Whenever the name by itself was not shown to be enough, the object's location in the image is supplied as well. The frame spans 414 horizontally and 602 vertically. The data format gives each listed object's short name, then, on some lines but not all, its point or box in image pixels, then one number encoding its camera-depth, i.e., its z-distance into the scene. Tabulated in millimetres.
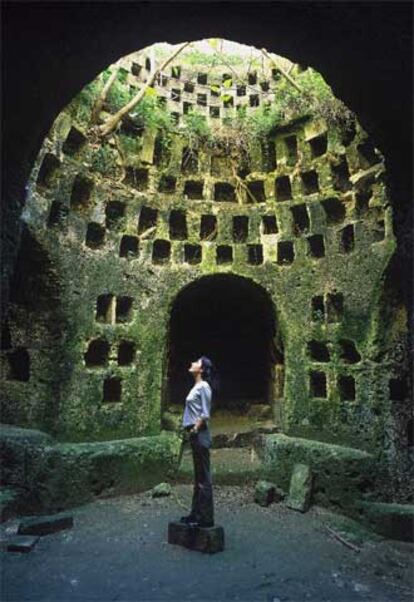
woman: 6164
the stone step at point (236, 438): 11781
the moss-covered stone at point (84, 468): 8500
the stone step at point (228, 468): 10539
